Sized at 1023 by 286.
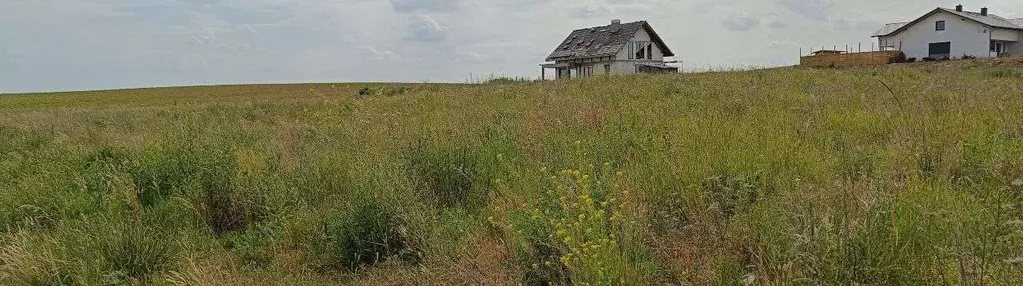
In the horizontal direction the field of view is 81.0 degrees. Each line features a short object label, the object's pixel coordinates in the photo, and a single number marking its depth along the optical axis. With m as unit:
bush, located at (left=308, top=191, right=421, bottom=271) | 3.97
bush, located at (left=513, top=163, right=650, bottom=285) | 2.82
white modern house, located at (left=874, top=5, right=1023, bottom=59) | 47.09
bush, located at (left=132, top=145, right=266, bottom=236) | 5.04
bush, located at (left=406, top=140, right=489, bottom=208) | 4.66
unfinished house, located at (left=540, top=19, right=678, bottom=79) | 44.69
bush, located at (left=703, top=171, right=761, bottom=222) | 3.24
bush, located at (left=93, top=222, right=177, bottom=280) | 3.89
